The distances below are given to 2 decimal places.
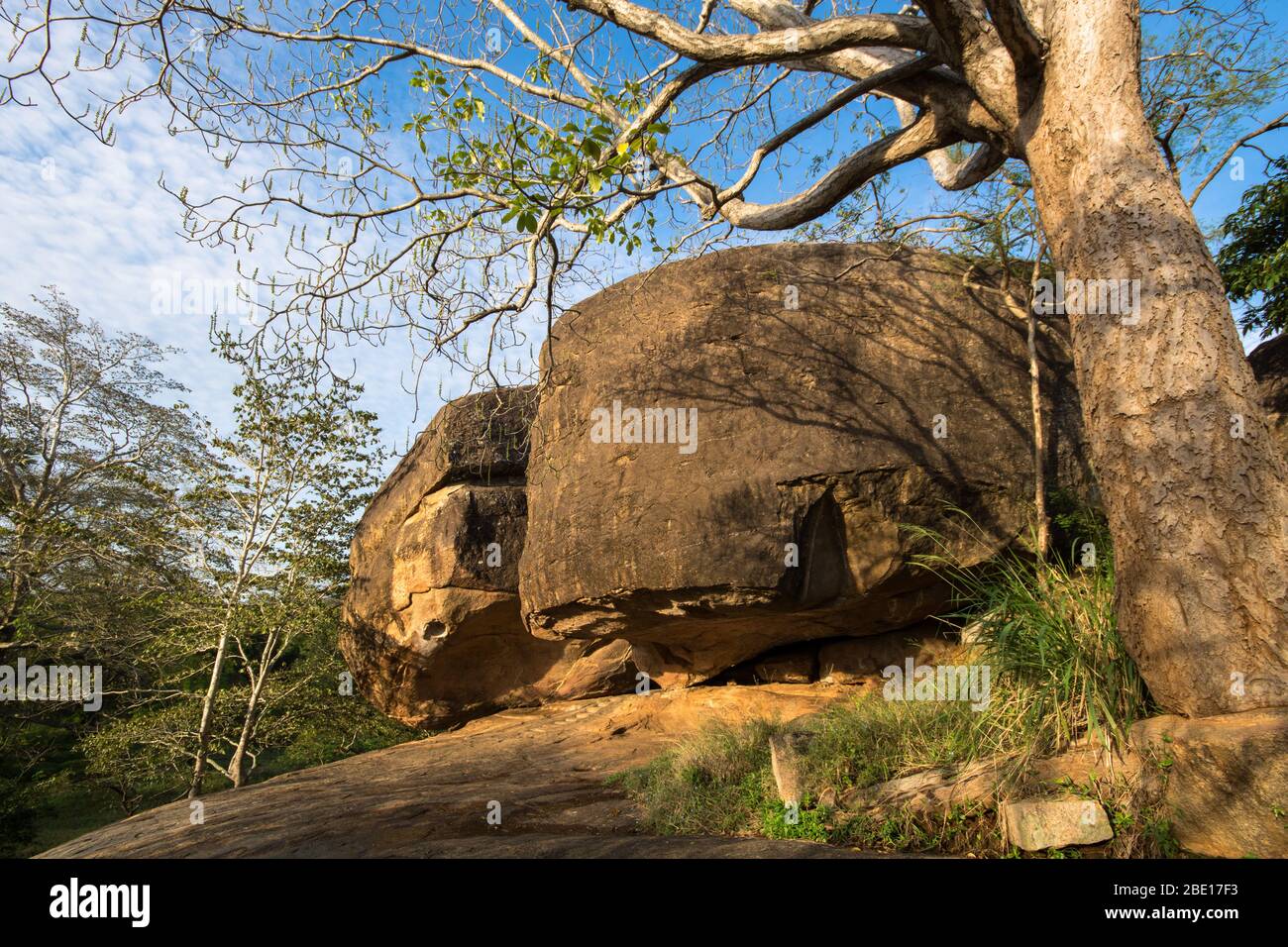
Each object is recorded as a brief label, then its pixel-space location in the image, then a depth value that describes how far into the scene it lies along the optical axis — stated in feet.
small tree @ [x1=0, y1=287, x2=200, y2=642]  47.32
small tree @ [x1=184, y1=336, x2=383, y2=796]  43.19
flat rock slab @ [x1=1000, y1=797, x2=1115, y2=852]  11.95
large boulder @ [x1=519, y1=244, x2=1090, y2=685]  26.23
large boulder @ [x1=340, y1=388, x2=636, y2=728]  39.50
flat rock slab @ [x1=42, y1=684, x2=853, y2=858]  17.08
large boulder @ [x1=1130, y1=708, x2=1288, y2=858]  10.17
